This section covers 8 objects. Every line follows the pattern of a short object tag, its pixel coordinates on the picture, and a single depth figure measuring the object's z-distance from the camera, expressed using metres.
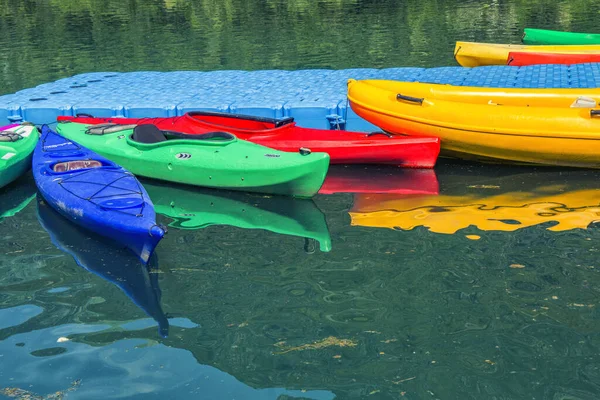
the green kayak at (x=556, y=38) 14.23
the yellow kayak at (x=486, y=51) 13.13
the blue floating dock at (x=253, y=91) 9.71
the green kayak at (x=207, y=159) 7.68
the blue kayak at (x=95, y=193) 6.29
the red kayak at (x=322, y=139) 8.52
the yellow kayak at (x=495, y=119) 8.12
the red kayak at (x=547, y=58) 12.30
